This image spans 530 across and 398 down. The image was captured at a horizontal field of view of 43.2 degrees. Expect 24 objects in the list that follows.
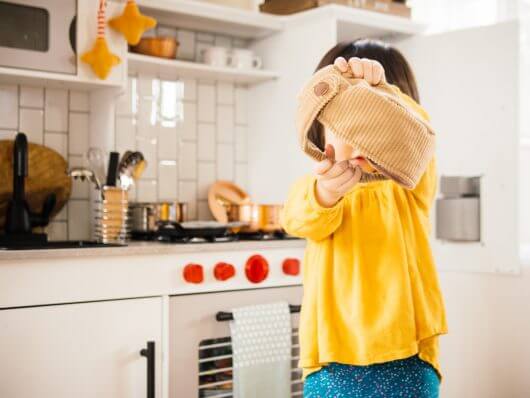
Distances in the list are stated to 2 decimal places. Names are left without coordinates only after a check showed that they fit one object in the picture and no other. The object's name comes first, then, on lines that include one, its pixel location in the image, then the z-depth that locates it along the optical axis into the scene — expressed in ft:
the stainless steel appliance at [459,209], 7.16
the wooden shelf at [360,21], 7.70
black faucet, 6.44
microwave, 6.42
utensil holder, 6.82
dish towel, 6.44
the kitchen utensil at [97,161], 7.27
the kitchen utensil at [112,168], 7.01
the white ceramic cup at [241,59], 8.31
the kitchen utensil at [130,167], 7.14
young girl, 3.92
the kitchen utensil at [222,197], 8.35
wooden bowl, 7.73
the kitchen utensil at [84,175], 6.84
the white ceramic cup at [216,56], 8.19
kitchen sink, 5.78
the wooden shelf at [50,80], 6.51
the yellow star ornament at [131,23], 6.90
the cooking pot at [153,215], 7.47
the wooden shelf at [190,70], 7.66
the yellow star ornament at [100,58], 6.69
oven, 6.28
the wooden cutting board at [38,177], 6.98
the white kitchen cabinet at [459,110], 6.88
